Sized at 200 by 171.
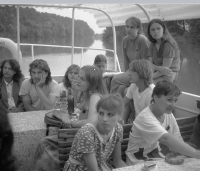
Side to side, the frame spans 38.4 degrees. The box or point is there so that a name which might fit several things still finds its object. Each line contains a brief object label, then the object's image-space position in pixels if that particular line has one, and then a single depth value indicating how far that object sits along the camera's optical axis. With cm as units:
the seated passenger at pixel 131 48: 333
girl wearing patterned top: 168
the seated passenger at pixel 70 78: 319
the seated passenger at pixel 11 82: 330
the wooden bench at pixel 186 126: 213
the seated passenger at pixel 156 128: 172
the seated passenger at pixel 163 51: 304
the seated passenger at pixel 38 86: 309
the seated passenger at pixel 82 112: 211
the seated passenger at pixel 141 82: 239
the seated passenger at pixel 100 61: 384
